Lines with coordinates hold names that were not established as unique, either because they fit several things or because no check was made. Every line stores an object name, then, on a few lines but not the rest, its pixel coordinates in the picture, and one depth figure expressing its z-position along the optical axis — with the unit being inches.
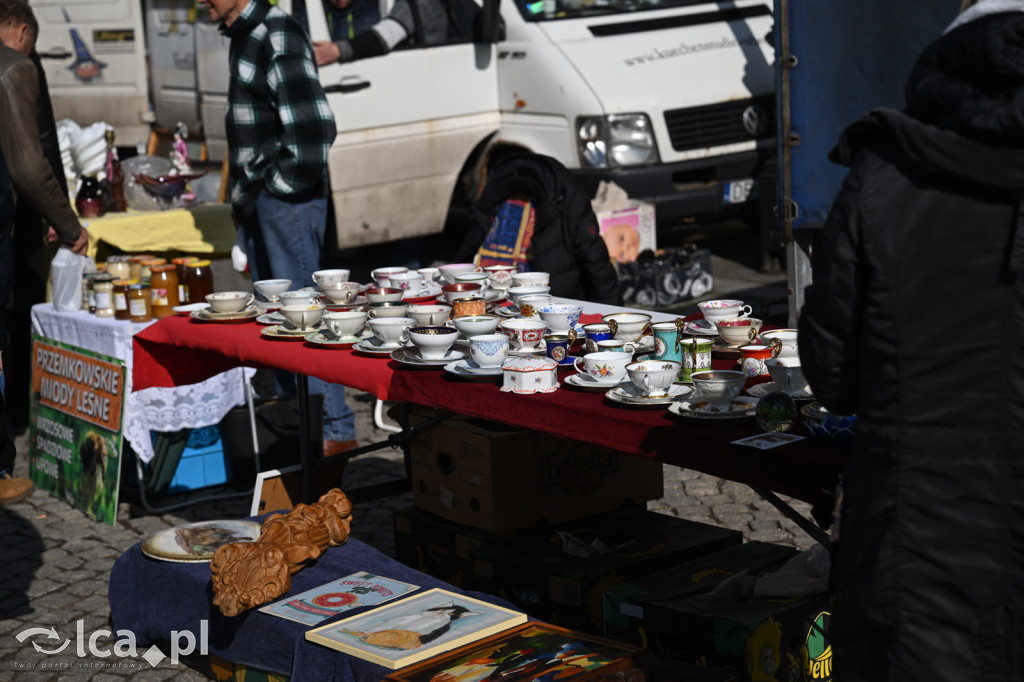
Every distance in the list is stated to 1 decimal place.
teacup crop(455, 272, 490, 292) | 184.9
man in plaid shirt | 229.9
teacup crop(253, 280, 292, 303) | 189.2
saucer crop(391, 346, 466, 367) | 142.6
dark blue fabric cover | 130.6
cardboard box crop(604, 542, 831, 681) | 125.3
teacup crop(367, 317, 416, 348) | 154.1
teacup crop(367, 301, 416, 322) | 163.5
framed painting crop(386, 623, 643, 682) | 117.6
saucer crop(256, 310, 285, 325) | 174.9
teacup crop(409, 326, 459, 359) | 144.2
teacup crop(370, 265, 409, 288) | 189.8
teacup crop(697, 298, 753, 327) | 144.2
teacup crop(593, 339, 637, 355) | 137.6
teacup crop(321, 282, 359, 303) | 180.9
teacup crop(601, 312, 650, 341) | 145.9
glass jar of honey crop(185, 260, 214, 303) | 220.1
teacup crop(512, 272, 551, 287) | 177.0
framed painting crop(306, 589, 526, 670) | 125.3
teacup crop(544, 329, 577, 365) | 139.8
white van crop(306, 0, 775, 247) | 345.4
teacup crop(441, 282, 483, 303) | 175.5
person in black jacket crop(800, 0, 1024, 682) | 88.4
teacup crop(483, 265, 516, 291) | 181.9
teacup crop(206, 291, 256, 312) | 178.4
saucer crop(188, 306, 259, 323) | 176.7
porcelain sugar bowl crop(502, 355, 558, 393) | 129.0
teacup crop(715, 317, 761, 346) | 139.6
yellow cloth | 264.7
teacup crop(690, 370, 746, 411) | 118.2
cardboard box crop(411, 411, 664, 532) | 163.9
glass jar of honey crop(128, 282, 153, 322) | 215.2
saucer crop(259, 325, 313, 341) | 163.0
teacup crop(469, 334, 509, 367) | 138.5
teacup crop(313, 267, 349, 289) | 187.5
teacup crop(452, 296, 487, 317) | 163.2
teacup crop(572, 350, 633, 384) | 129.3
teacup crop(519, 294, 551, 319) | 158.1
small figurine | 283.1
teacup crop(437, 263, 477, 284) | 191.6
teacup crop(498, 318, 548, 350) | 140.0
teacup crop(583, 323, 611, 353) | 141.9
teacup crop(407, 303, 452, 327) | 157.4
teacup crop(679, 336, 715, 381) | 129.3
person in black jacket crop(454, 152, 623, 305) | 230.1
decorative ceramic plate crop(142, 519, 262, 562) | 159.2
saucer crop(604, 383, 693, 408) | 120.3
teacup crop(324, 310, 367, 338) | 160.4
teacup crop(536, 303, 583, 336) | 149.6
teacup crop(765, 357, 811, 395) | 119.0
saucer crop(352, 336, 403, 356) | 150.9
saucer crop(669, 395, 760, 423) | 113.5
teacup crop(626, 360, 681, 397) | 122.0
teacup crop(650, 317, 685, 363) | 135.8
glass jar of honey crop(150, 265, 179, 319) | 215.7
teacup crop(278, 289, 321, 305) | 172.9
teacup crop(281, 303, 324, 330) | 164.6
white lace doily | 215.2
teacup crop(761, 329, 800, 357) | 128.8
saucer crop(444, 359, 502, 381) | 135.4
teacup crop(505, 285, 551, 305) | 168.9
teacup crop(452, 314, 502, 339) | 147.9
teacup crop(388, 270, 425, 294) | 184.7
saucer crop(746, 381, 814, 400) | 121.3
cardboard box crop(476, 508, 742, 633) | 146.3
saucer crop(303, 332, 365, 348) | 156.9
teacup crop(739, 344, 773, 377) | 129.9
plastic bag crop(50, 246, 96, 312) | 231.1
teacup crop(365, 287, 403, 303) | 175.5
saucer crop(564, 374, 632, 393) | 128.1
